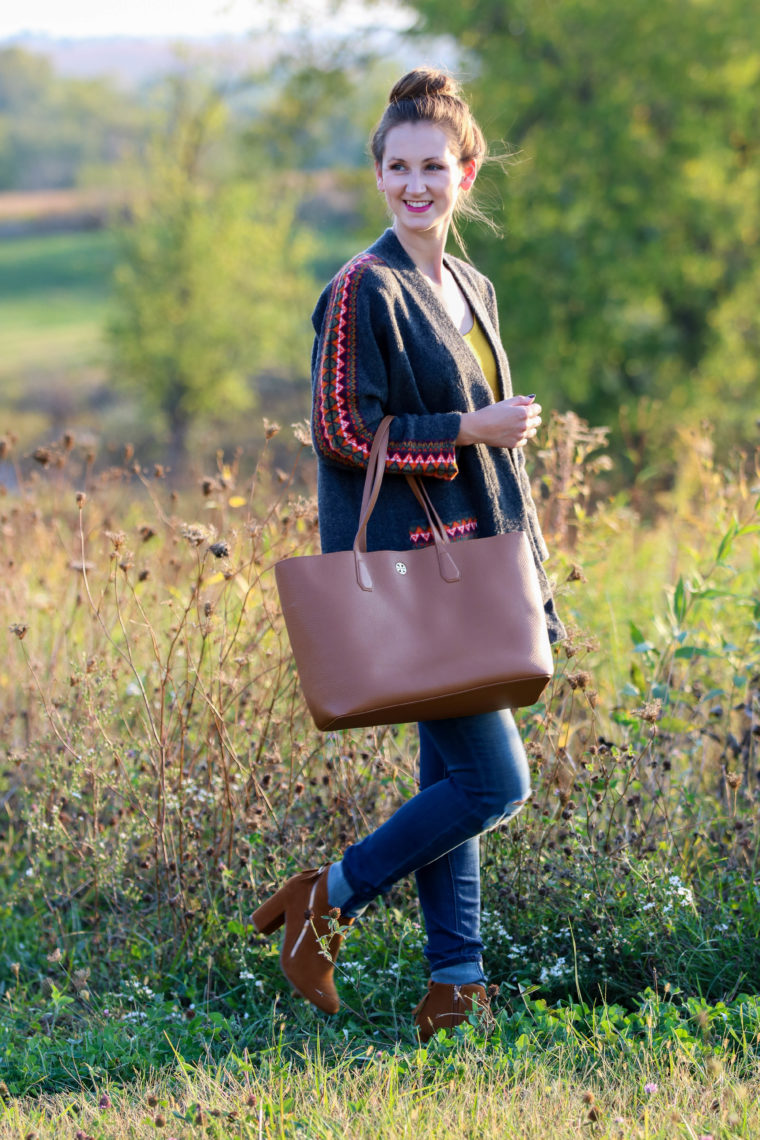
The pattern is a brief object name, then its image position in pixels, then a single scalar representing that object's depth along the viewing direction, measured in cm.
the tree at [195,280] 4294
